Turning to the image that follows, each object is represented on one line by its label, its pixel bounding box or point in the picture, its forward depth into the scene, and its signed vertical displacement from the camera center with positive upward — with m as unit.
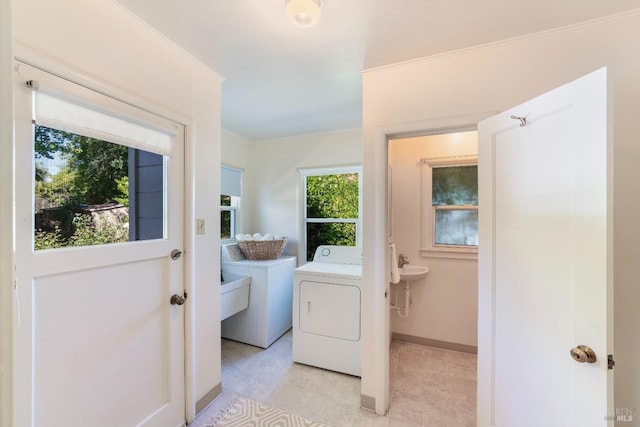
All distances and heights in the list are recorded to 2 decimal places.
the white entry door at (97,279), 1.03 -0.32
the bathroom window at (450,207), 2.70 +0.07
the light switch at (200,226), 1.76 -0.09
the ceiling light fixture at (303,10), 1.12 +0.90
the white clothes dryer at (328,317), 2.21 -0.93
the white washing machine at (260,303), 2.70 -0.97
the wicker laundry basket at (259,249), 2.94 -0.41
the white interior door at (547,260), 0.93 -0.21
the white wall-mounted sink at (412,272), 2.63 -0.62
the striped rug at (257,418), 1.70 -1.39
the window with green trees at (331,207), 3.29 +0.08
